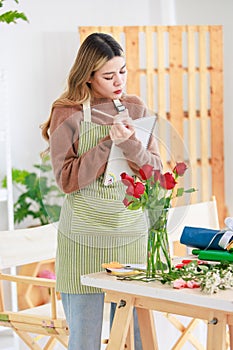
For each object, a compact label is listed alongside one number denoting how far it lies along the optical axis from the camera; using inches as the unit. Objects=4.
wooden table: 91.6
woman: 107.0
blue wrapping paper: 111.6
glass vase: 102.5
